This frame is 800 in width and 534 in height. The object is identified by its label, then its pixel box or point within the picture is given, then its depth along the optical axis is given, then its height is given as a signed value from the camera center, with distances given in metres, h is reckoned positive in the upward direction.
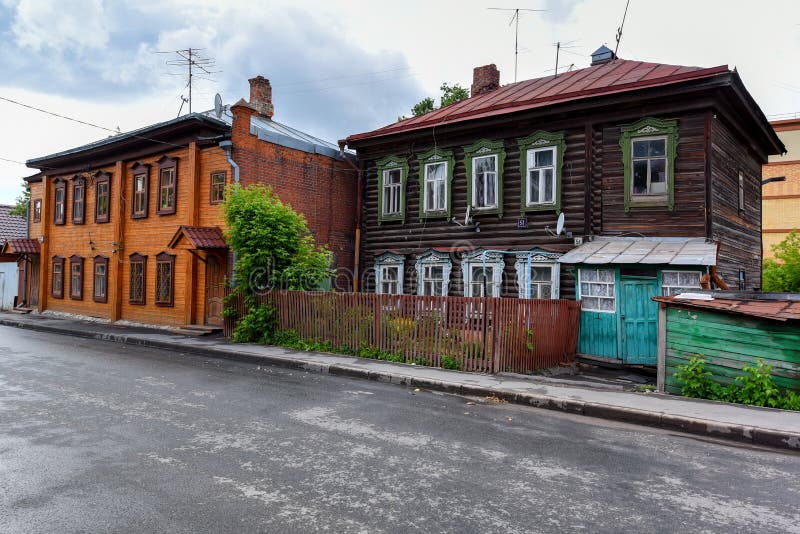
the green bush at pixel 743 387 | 7.79 -1.59
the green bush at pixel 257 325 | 14.56 -1.45
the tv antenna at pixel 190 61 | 24.48 +9.80
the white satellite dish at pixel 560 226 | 14.20 +1.46
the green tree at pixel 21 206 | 42.46 +5.18
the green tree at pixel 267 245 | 14.05 +0.78
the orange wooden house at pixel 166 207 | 17.20 +2.44
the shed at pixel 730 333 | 7.91 -0.77
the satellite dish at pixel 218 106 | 19.08 +5.99
